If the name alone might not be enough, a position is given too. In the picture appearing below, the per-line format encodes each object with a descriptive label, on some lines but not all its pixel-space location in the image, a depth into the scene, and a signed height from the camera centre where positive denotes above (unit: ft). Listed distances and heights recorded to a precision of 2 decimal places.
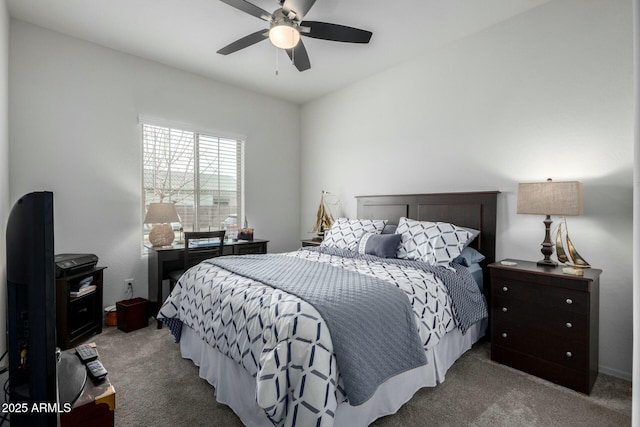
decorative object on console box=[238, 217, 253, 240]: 13.41 -1.21
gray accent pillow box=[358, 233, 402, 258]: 9.43 -1.20
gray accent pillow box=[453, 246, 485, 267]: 8.96 -1.48
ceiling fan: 7.00 +4.44
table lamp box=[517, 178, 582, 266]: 7.22 +0.17
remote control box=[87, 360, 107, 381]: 4.90 -2.68
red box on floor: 9.94 -3.58
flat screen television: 2.38 -0.82
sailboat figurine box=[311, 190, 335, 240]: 14.48 -0.69
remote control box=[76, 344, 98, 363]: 5.30 -2.63
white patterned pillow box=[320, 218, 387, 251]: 10.73 -0.90
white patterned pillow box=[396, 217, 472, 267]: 8.60 -1.02
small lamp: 11.00 -0.53
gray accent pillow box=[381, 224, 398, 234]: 11.10 -0.80
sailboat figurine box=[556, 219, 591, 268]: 7.55 -1.16
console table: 10.69 -2.12
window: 12.11 +1.35
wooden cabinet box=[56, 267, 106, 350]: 8.65 -3.16
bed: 4.51 -2.23
